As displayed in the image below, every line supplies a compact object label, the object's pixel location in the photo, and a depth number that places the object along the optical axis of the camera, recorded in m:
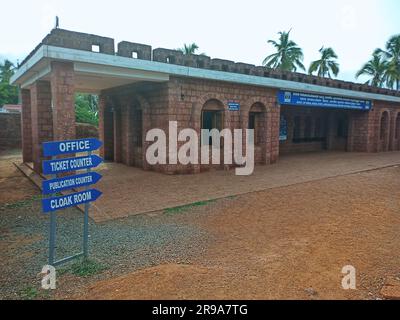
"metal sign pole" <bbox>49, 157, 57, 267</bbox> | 3.92
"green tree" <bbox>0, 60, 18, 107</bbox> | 36.94
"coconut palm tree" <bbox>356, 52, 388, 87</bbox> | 36.41
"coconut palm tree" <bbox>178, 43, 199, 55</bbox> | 39.84
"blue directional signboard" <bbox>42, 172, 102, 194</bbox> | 3.79
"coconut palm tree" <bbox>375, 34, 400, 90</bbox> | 34.72
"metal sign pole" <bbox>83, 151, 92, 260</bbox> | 4.27
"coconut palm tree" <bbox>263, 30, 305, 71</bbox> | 35.12
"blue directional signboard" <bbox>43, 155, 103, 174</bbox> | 3.73
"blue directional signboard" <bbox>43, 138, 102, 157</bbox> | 3.71
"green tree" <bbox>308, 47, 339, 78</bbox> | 36.72
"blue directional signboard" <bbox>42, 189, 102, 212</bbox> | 3.79
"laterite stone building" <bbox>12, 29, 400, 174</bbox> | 8.39
